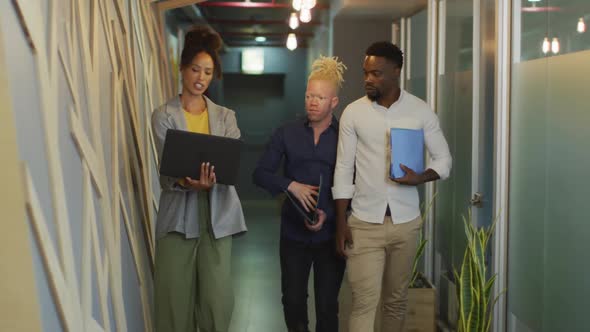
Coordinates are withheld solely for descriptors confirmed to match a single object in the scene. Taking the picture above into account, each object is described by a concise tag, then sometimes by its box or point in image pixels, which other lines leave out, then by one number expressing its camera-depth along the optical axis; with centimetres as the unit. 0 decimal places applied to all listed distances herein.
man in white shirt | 347
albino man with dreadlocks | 363
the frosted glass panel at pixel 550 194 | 287
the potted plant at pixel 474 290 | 358
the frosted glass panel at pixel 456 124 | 447
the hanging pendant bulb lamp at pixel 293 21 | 929
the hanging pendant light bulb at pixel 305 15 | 762
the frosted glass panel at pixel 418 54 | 573
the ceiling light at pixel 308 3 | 695
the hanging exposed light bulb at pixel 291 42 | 1135
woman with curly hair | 349
